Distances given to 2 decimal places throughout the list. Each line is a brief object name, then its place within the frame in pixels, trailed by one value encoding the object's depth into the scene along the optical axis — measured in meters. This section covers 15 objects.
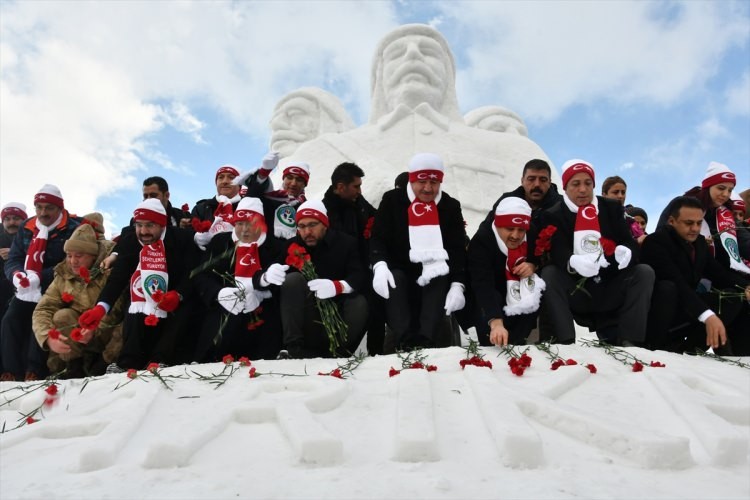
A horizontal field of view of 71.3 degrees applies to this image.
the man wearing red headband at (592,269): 3.49
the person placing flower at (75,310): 3.84
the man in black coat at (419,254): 3.59
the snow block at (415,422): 1.72
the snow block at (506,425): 1.69
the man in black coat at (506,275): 3.42
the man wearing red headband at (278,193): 4.27
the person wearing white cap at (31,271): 4.26
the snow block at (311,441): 1.71
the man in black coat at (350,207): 4.43
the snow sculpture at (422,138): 8.07
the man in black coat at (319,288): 3.61
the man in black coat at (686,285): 3.61
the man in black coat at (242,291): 3.74
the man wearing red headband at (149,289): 3.71
